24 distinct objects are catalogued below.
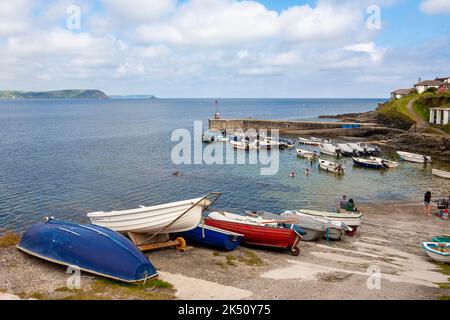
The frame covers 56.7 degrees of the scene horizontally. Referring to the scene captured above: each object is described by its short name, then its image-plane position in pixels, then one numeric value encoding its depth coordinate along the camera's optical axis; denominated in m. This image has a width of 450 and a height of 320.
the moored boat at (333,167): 52.34
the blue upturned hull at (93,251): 16.58
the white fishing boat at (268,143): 73.62
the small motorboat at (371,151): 65.88
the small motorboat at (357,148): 65.88
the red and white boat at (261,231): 22.73
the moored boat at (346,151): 66.31
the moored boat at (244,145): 72.16
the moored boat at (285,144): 74.50
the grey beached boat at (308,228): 25.53
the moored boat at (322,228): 25.62
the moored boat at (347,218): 27.66
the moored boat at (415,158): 58.72
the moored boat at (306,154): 62.98
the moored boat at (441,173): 48.31
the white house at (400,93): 136.09
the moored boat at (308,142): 78.61
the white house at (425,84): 123.12
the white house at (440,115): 75.43
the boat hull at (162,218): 20.67
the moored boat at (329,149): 66.75
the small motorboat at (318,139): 79.97
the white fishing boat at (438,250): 21.48
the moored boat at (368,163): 55.53
